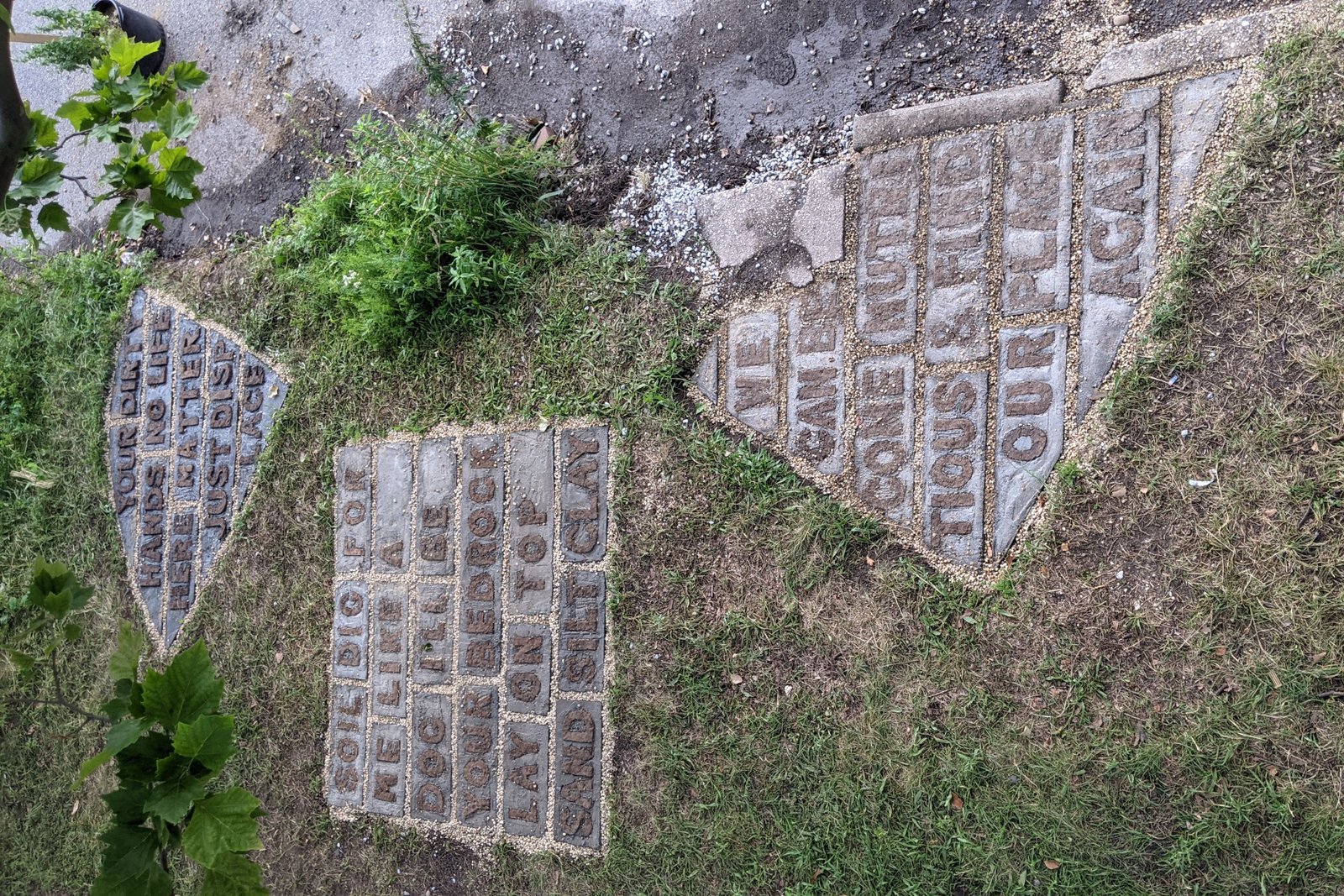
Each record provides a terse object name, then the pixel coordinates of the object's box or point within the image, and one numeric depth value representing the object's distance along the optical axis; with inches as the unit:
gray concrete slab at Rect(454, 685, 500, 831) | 137.9
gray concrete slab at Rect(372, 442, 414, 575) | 148.3
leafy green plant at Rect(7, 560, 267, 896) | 68.4
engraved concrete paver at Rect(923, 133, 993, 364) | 118.0
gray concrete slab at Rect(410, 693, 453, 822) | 141.1
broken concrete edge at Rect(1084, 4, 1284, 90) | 108.3
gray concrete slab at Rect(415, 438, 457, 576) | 144.7
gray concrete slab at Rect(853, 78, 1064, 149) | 118.0
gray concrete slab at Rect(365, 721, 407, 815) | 144.7
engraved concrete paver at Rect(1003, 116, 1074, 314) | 114.6
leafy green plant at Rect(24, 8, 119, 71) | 178.5
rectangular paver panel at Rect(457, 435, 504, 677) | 140.0
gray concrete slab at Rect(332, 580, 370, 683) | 149.6
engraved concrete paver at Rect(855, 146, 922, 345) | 122.2
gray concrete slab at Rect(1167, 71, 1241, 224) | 109.0
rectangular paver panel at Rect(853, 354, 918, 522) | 120.3
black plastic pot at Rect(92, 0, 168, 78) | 187.5
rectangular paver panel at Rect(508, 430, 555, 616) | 137.6
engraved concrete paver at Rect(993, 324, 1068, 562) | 113.3
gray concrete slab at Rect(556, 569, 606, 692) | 133.7
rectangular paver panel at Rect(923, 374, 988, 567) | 116.3
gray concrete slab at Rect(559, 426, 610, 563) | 135.6
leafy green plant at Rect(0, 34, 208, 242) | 84.9
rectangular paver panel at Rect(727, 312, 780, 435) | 128.6
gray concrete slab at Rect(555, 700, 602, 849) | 131.6
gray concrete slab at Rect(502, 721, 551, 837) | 134.5
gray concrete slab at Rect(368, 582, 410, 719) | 146.1
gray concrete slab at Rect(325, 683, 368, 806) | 148.4
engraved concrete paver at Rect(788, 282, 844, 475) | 124.8
